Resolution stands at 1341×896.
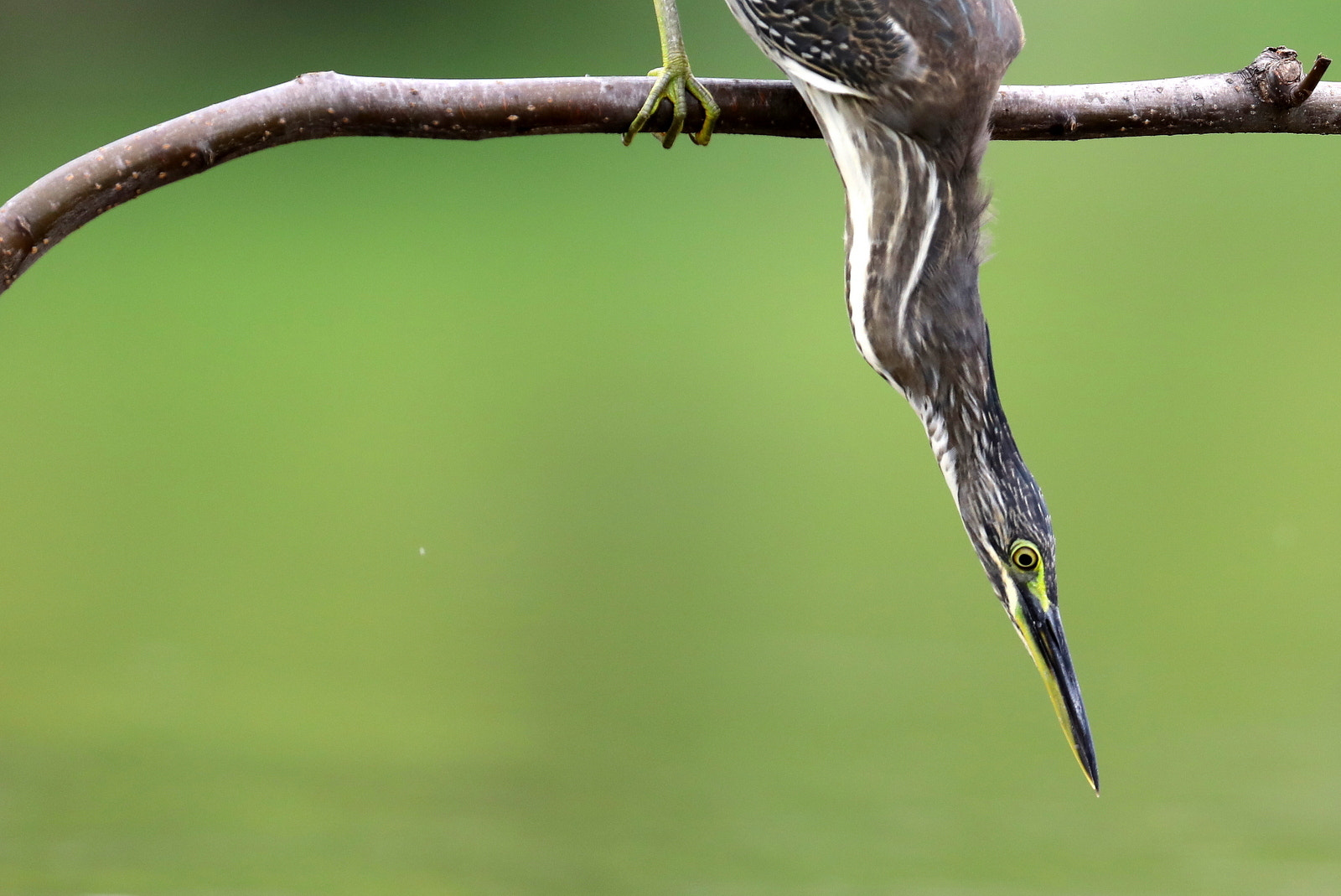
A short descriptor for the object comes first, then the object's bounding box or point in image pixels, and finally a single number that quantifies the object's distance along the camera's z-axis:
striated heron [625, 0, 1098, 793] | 7.73
